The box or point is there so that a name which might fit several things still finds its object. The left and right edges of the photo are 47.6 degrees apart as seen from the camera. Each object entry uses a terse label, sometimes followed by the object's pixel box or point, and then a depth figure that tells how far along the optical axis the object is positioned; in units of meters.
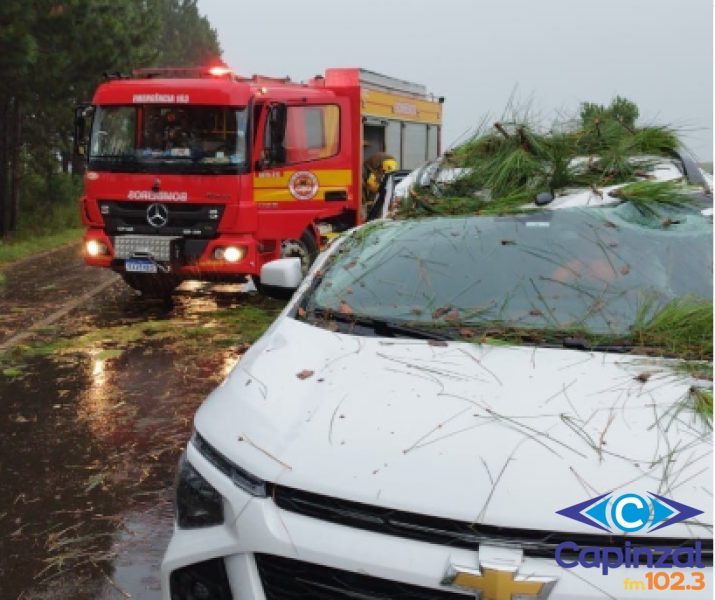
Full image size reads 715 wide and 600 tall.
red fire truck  9.59
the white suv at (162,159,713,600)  2.06
